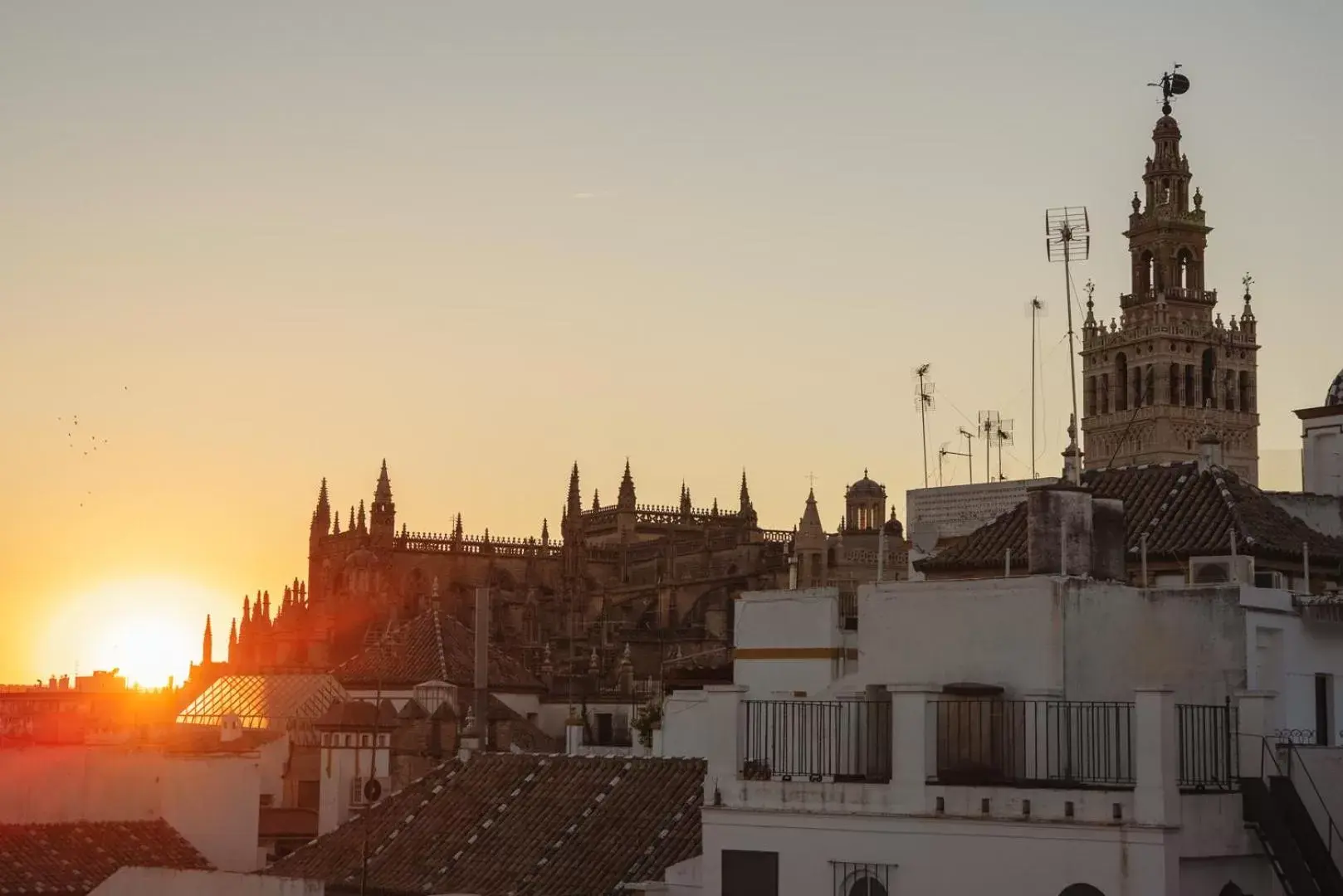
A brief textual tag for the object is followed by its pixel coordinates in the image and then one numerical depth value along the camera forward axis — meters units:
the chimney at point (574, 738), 44.41
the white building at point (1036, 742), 21.86
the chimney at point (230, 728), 59.31
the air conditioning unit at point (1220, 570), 29.97
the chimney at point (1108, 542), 26.16
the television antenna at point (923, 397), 45.97
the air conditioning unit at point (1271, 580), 29.62
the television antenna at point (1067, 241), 29.73
